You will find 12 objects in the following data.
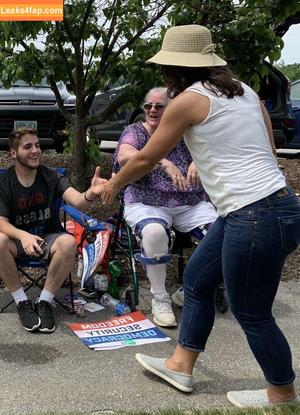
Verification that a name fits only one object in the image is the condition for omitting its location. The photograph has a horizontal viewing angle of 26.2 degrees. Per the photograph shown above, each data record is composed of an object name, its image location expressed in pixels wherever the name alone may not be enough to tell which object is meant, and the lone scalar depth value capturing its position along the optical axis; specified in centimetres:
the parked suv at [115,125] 977
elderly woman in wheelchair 435
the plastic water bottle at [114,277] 460
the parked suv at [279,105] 1009
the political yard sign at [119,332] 389
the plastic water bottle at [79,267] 455
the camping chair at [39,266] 423
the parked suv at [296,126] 1106
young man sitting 407
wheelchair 433
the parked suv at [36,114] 1000
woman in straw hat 279
